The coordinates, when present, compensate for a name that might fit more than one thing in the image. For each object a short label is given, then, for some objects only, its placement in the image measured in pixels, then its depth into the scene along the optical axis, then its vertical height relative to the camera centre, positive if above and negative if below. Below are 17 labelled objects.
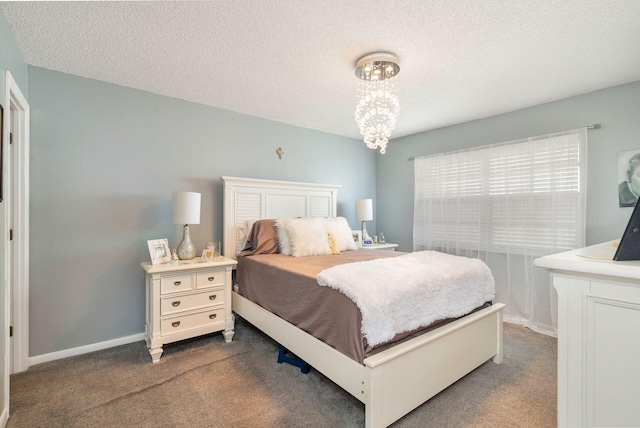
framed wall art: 2.46 +0.36
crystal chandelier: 2.13 +0.95
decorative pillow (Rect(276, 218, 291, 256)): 2.87 -0.24
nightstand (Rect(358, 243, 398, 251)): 3.82 -0.45
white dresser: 0.74 -0.35
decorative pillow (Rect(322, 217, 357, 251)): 3.22 -0.22
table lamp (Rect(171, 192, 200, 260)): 2.51 +0.04
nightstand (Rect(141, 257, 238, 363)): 2.31 -0.79
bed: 1.47 -0.92
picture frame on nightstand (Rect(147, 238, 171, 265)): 2.46 -0.34
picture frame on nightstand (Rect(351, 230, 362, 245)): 4.07 -0.32
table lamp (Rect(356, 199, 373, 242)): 4.00 +0.06
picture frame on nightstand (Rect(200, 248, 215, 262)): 2.73 -0.41
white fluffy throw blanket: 1.52 -0.47
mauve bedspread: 1.55 -0.60
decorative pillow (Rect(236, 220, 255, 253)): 3.17 -0.22
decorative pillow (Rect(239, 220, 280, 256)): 2.94 -0.28
